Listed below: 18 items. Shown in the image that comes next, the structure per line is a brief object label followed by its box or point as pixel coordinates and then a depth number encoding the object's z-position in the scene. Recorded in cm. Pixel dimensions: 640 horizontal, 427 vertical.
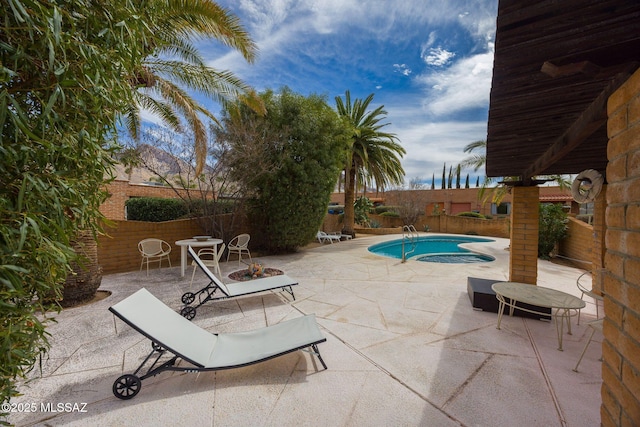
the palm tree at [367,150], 1422
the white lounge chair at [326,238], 1382
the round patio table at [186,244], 645
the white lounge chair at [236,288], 412
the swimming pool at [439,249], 1117
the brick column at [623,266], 127
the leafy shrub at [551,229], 938
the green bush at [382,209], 2414
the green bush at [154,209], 949
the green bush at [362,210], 1991
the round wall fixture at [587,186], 380
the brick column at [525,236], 506
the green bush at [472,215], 2052
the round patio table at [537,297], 330
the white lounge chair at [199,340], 238
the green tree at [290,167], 900
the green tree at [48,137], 109
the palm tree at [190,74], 541
